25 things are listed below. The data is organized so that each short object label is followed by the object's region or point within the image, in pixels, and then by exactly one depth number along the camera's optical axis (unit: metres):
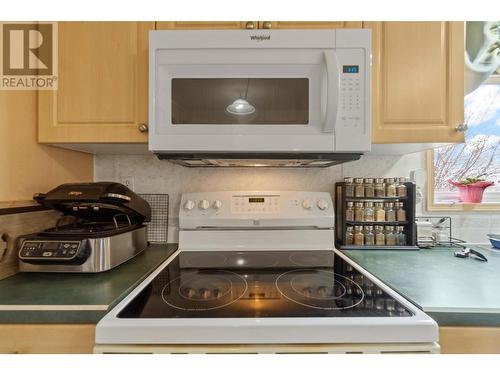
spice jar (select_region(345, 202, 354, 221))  1.13
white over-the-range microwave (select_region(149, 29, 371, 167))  0.84
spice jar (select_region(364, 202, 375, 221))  1.13
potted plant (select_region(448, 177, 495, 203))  1.25
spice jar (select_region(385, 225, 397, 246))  1.13
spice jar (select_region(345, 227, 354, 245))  1.14
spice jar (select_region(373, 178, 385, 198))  1.12
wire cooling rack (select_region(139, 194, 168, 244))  1.25
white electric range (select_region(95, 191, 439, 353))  0.57
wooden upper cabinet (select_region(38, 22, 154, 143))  0.93
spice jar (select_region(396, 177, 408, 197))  1.13
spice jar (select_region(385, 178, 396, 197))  1.12
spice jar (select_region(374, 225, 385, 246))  1.13
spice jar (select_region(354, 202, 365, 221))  1.13
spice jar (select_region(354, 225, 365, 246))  1.13
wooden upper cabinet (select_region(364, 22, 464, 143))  0.92
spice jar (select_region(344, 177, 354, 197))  1.13
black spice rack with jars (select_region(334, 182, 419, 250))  1.11
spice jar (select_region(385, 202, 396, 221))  1.12
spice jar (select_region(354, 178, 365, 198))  1.13
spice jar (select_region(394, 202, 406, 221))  1.13
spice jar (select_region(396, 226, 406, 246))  1.13
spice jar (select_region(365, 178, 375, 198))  1.13
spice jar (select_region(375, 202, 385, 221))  1.13
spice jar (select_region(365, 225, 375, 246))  1.13
